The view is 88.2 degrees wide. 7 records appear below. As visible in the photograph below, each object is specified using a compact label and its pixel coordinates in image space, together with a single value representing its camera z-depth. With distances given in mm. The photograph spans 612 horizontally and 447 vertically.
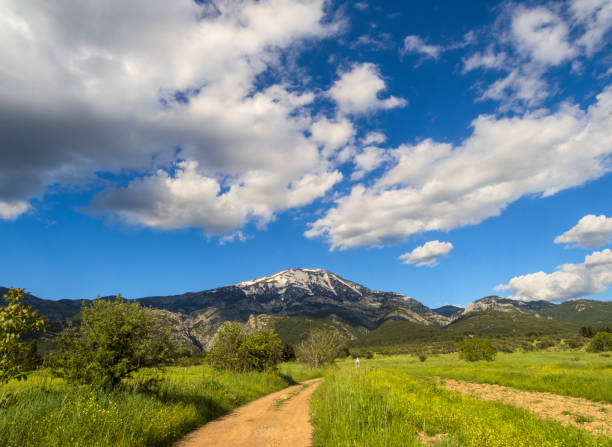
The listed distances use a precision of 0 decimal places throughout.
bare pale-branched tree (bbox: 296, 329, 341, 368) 54897
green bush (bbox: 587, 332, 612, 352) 64625
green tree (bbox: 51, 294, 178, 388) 11672
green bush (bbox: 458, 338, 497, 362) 64688
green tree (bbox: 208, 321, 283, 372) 29069
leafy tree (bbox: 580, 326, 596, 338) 105125
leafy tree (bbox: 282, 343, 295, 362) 84650
